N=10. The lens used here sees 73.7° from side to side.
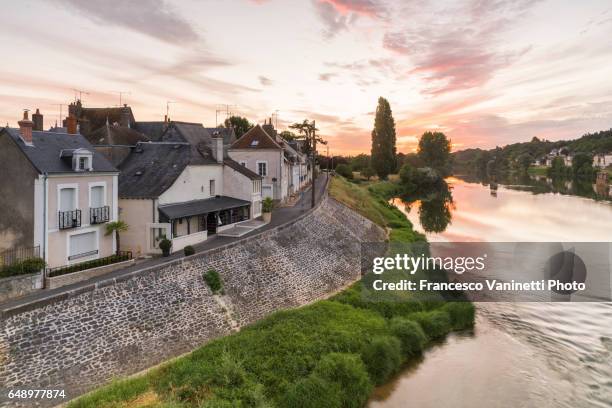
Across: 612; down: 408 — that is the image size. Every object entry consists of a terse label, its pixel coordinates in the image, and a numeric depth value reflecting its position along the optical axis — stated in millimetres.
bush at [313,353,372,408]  13453
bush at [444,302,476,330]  19562
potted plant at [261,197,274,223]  28797
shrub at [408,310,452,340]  18578
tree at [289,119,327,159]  66500
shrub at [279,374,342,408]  12547
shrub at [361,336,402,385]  15164
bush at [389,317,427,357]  16984
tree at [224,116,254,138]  67119
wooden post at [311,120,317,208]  33531
